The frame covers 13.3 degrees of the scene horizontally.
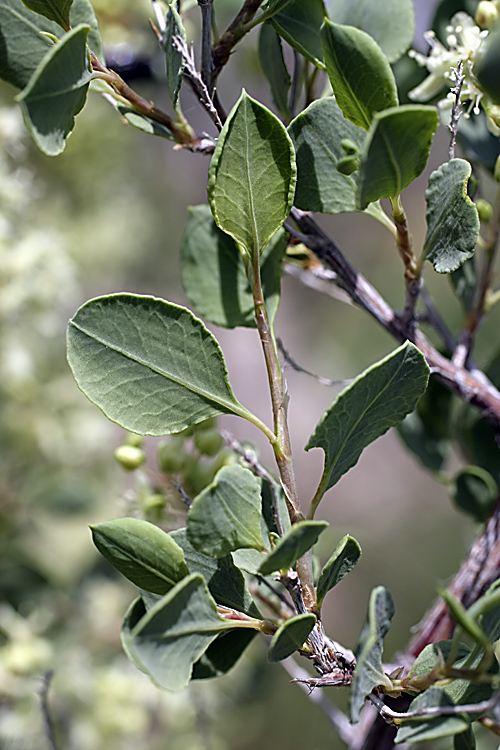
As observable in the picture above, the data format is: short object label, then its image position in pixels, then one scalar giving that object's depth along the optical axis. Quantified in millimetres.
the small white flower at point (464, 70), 271
